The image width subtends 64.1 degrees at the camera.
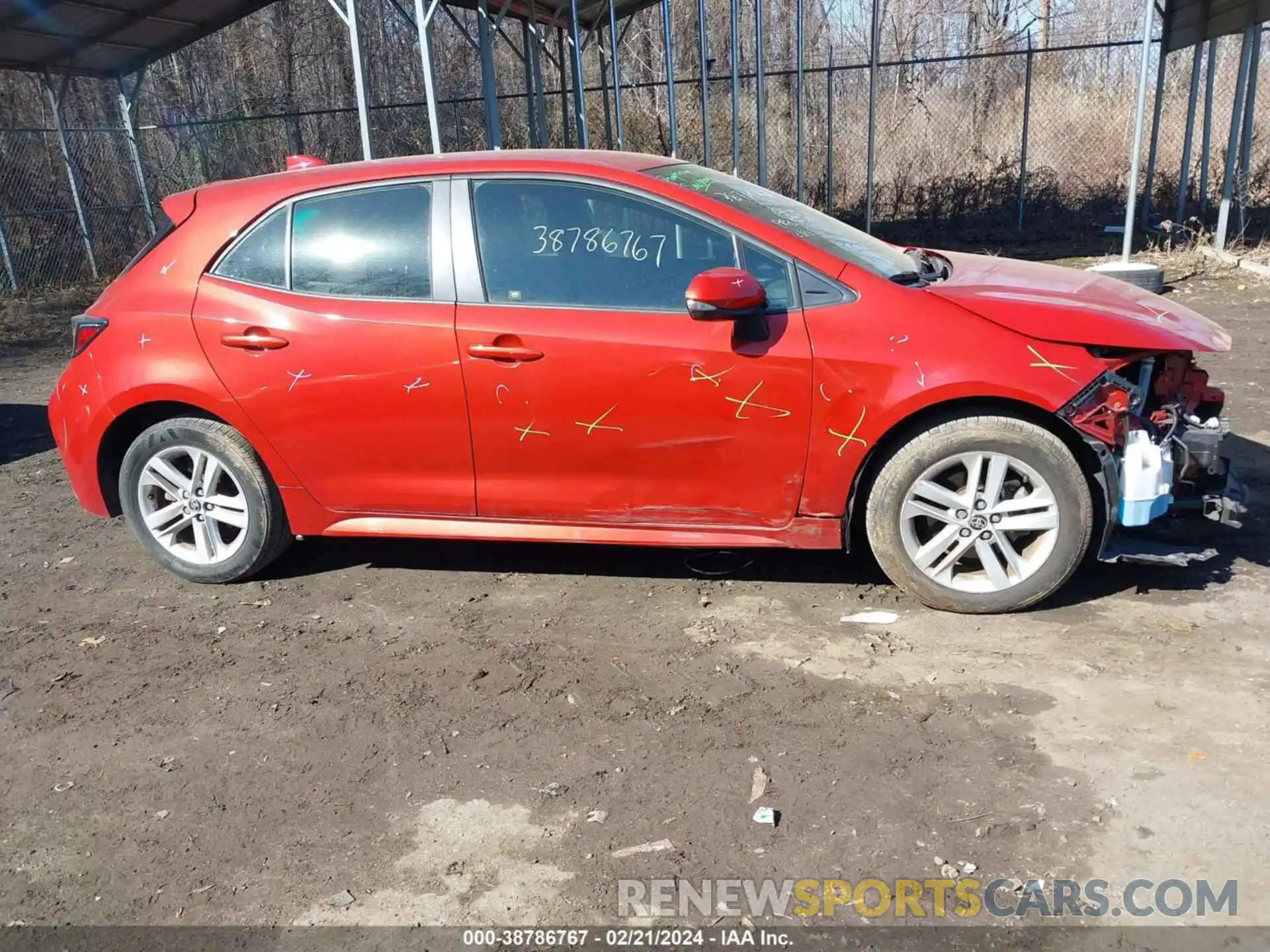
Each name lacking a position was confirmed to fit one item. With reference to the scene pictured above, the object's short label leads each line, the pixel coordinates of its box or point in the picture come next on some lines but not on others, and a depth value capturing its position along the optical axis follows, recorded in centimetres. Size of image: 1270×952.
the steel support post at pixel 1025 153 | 1511
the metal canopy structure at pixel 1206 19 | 1072
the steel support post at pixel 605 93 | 1543
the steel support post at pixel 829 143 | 1538
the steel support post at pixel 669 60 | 1436
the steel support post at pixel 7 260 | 1397
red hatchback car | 372
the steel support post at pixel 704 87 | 1442
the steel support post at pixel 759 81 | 1424
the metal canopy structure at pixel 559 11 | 1412
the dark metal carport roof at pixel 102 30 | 1285
